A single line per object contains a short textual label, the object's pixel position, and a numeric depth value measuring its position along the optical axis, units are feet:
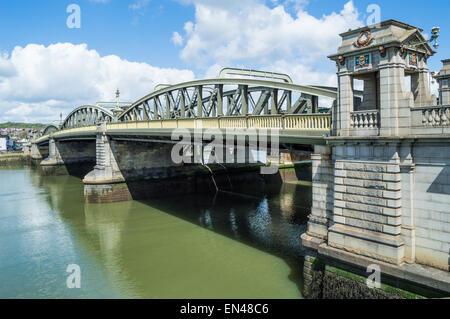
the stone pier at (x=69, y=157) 190.08
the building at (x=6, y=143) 414.41
